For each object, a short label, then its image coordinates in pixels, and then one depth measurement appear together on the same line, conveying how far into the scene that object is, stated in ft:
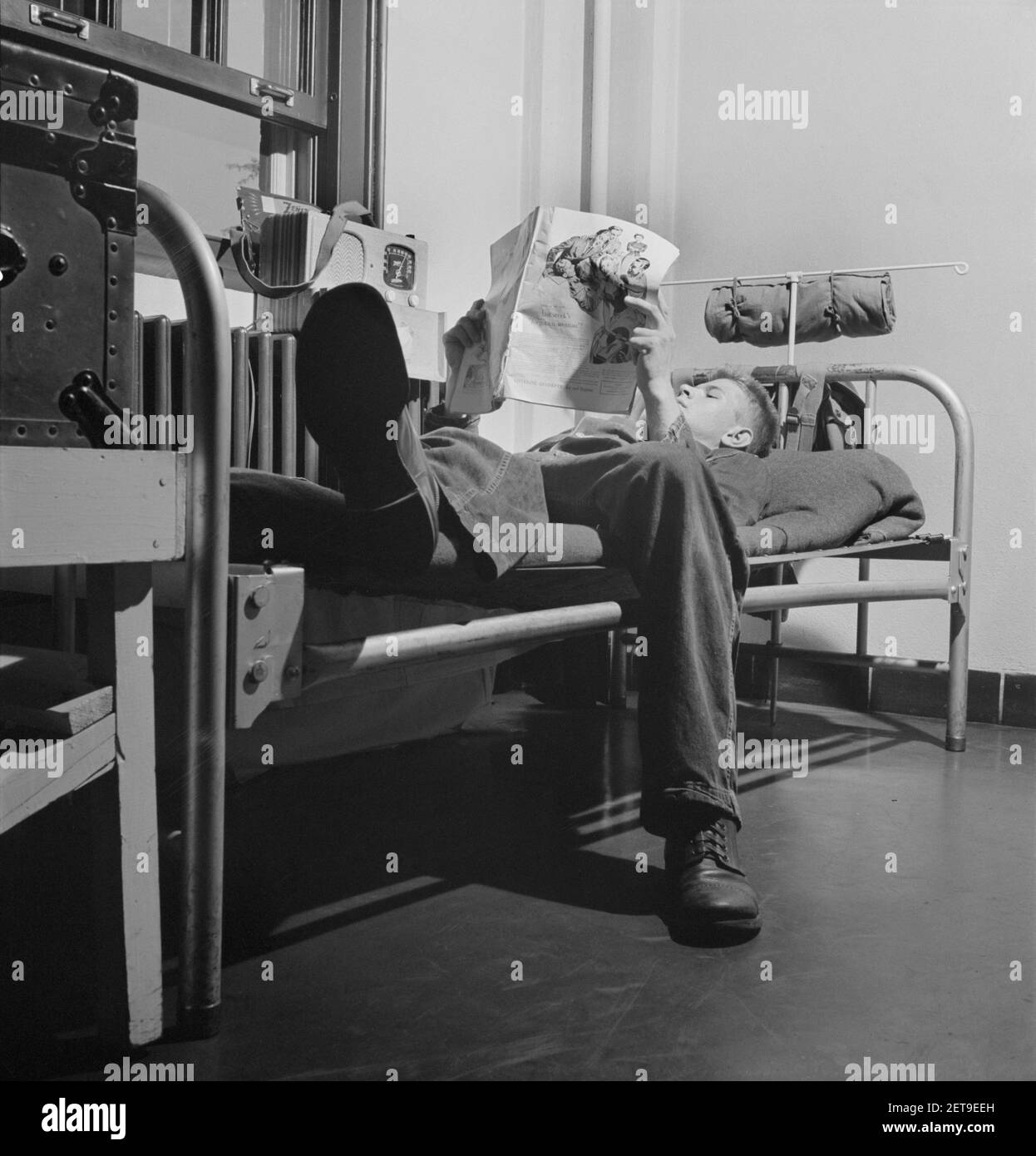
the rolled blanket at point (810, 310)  7.42
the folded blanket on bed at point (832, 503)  5.65
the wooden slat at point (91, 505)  2.61
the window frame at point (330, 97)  7.05
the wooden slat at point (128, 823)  2.98
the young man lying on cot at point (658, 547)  3.55
